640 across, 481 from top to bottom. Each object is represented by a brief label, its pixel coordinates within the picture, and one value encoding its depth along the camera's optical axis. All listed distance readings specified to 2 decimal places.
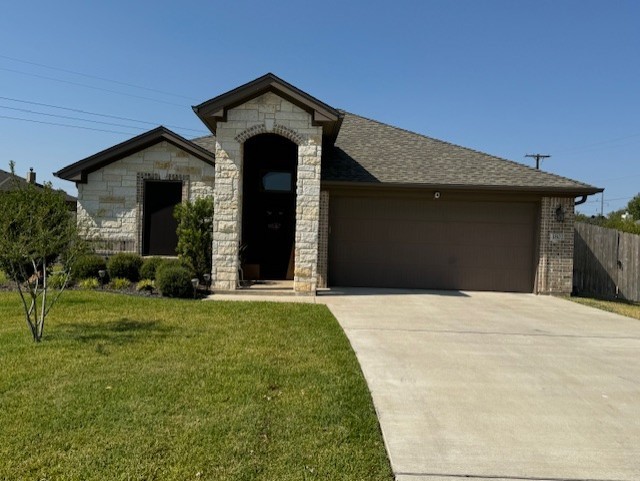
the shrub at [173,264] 10.73
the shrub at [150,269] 11.53
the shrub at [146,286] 10.63
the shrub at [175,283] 9.84
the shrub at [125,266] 11.57
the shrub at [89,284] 10.84
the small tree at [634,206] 58.78
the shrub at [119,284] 10.92
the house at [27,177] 22.46
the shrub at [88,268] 11.48
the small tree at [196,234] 11.26
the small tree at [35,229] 6.02
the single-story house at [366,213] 12.43
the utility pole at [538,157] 46.32
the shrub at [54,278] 8.65
